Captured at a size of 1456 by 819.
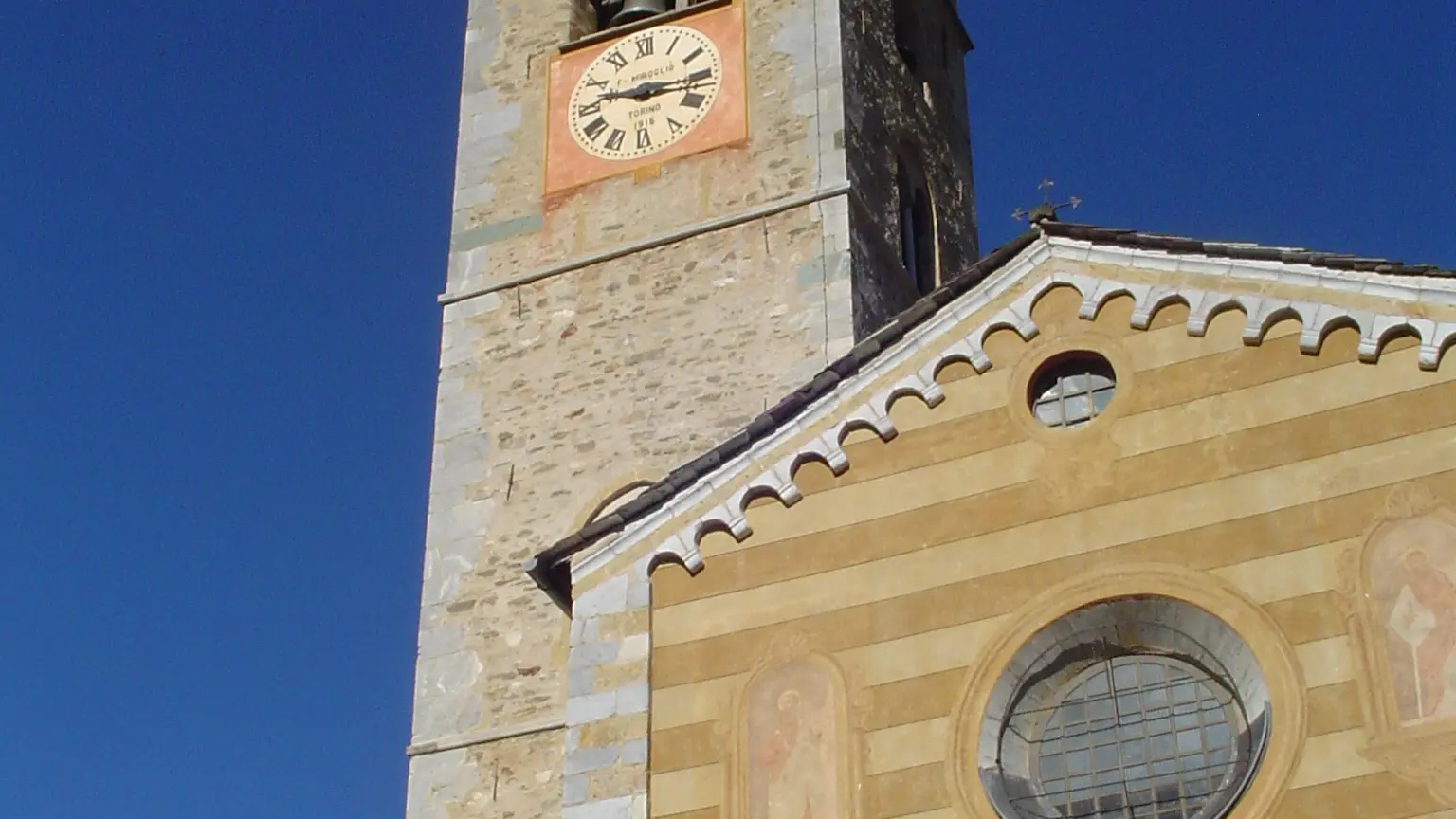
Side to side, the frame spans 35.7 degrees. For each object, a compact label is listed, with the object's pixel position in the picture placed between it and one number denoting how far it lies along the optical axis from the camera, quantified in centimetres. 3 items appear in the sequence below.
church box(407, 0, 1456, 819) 1181
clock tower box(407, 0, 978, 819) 1942
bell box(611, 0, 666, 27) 2325
